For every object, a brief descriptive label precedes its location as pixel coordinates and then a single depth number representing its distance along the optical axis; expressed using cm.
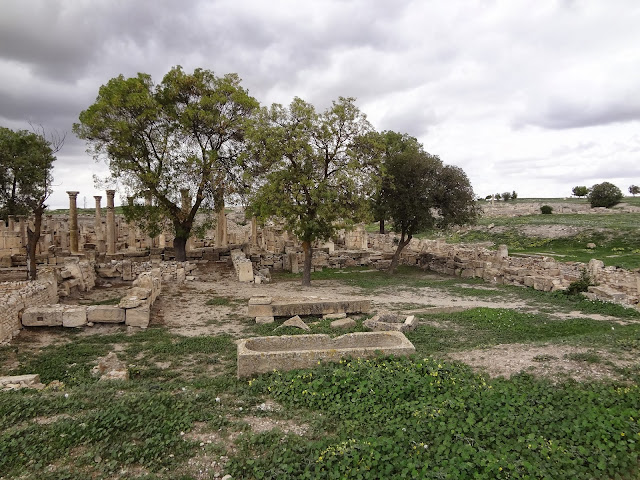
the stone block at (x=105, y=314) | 1205
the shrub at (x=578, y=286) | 1672
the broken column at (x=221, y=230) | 2997
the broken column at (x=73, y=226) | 2769
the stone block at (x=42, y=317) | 1158
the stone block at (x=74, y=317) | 1182
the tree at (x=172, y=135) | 2250
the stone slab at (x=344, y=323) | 1185
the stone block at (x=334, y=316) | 1306
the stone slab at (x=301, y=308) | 1311
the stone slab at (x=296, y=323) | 1178
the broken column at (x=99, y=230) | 2905
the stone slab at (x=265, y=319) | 1293
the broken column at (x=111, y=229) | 2786
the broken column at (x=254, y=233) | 3252
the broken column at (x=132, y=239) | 3023
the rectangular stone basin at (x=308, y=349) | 800
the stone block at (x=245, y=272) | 2145
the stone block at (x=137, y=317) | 1222
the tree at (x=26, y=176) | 2008
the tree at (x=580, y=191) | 7119
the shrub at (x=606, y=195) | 5494
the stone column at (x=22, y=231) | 2738
